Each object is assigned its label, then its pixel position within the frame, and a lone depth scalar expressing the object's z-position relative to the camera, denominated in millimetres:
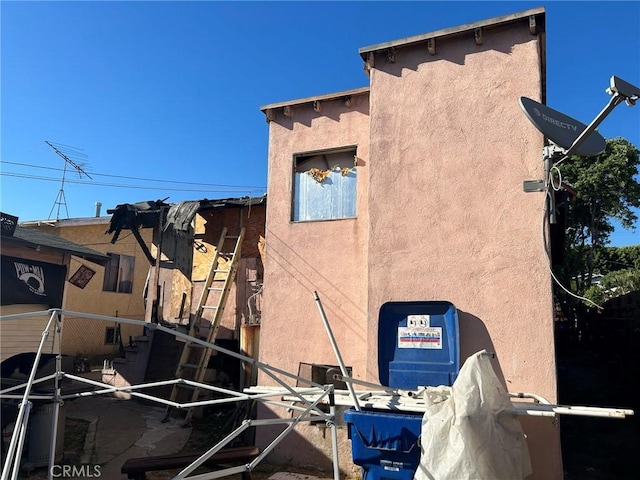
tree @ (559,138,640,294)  17016
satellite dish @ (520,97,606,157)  4828
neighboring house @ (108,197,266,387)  10031
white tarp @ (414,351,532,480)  3617
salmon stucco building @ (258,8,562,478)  5723
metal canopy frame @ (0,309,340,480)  2855
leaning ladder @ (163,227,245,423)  8902
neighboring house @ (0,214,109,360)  9195
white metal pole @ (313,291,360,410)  4331
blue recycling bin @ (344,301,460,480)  5773
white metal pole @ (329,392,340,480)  3650
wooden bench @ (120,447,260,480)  5531
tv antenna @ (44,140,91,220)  19516
